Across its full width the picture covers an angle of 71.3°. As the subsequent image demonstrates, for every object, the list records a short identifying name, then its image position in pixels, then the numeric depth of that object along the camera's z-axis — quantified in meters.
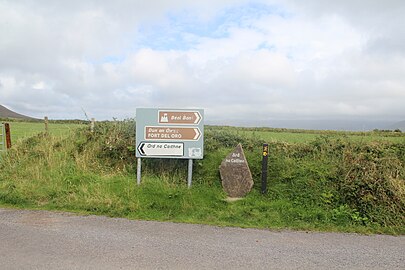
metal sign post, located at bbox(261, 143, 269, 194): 6.93
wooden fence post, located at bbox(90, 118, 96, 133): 9.77
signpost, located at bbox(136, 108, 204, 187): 7.35
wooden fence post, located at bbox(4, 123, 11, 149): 9.70
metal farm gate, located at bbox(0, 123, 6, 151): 9.47
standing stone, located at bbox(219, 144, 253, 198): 7.01
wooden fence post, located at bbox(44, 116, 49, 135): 10.55
